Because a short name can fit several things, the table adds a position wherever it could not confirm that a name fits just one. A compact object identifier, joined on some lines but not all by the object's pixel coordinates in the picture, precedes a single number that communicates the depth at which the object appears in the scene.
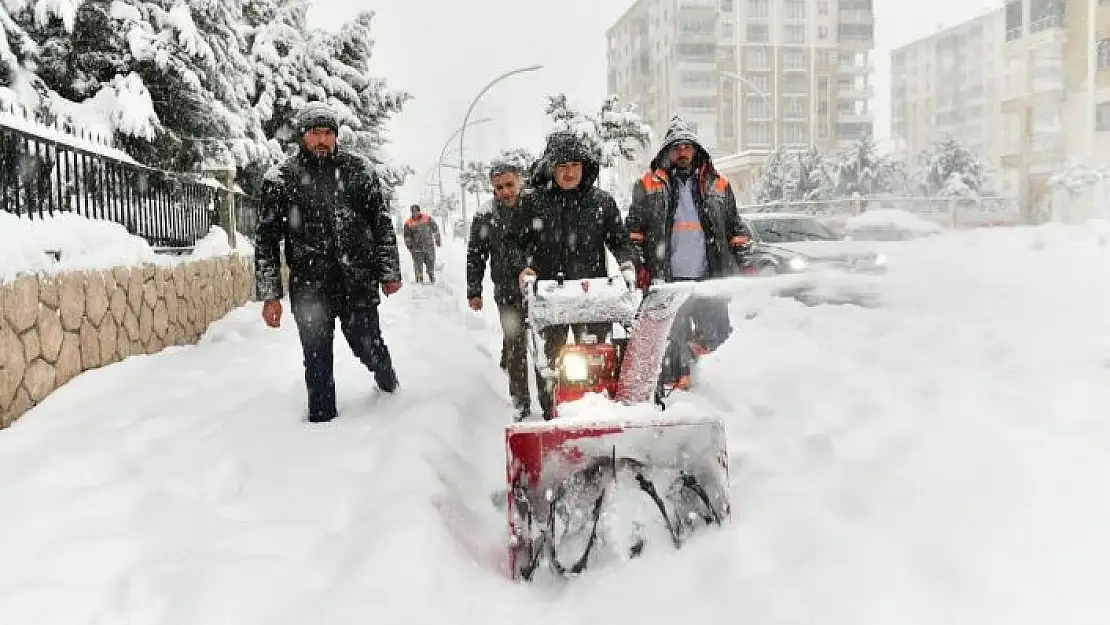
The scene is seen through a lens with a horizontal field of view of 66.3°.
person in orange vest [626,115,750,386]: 5.48
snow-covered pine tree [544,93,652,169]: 20.55
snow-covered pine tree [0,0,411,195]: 9.16
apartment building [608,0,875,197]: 81.19
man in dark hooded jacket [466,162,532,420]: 5.17
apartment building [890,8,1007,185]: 104.12
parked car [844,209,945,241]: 21.55
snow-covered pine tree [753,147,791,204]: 44.53
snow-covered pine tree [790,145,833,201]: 44.81
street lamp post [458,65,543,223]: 30.34
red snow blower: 3.09
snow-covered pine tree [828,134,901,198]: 44.47
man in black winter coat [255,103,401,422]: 4.83
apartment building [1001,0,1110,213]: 36.50
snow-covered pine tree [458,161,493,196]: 45.38
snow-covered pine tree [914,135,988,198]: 42.19
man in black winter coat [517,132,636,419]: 4.75
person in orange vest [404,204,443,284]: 17.28
